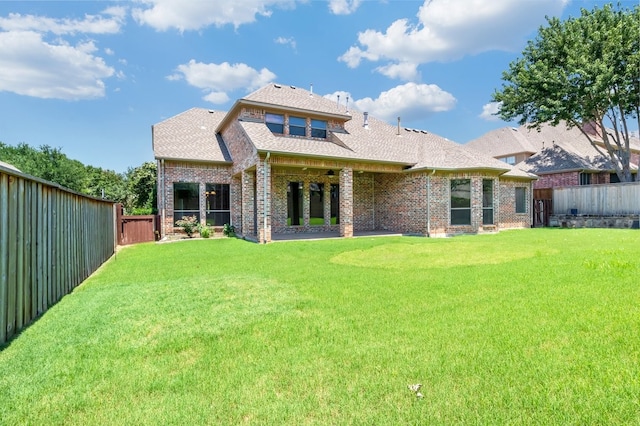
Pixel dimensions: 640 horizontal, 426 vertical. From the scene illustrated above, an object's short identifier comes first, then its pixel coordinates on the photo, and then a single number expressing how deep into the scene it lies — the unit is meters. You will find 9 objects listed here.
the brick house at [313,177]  14.22
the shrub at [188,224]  14.77
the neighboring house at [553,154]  22.81
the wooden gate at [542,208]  20.08
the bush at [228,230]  15.65
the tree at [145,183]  21.83
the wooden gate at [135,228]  13.71
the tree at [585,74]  18.17
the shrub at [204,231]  14.94
